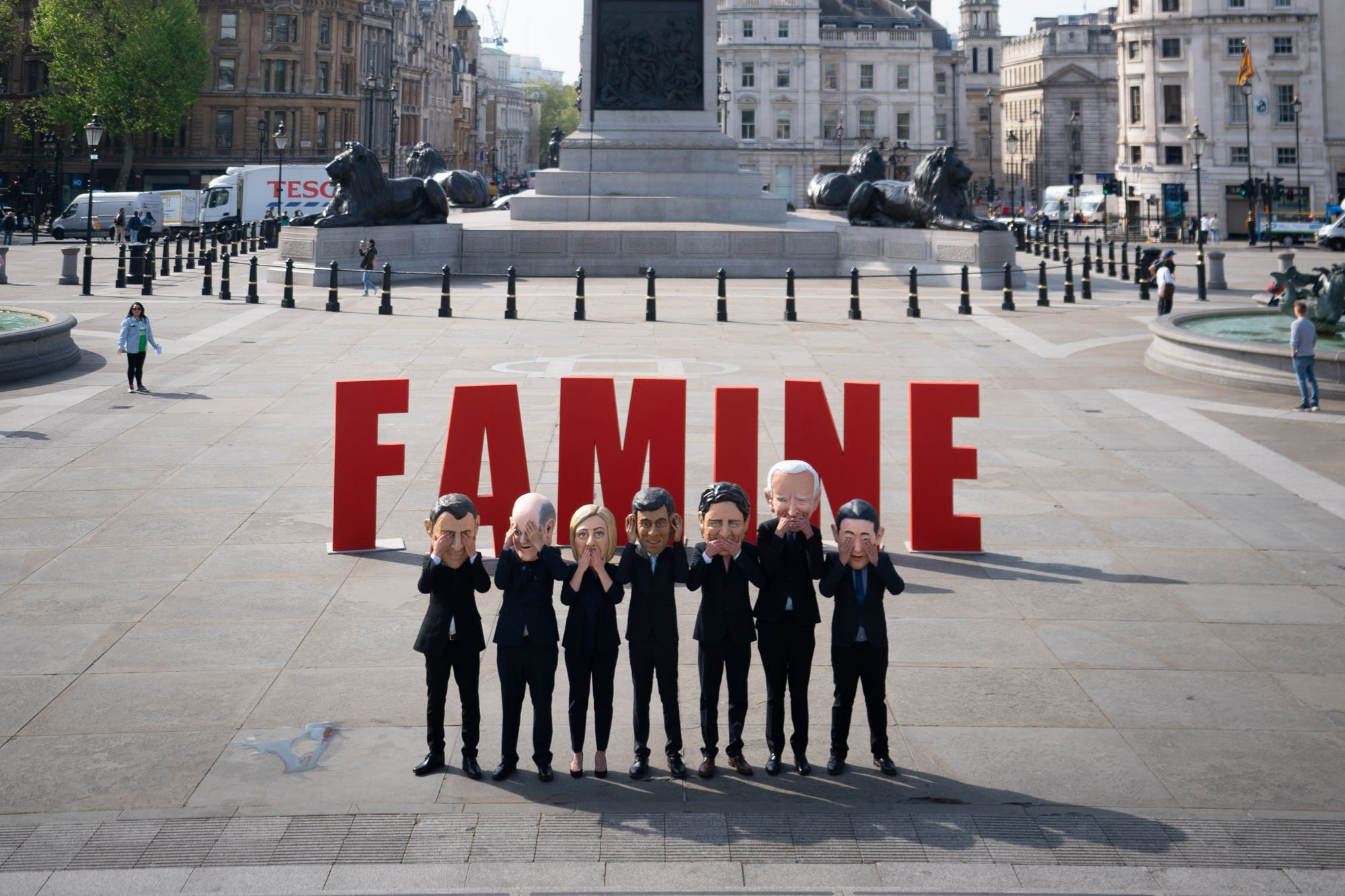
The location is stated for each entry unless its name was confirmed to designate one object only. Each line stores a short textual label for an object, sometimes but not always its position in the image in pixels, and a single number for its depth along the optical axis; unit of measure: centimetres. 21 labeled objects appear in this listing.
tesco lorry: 6675
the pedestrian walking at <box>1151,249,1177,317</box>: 2852
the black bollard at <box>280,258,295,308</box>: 2978
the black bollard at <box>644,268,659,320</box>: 2684
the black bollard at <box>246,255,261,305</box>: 3069
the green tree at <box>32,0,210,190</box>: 7738
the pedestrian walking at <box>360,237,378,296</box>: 3282
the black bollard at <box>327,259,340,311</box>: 2878
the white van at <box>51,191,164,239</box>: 6078
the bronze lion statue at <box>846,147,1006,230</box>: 3594
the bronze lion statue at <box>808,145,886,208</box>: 4750
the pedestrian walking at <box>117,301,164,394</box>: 1847
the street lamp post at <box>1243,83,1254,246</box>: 6241
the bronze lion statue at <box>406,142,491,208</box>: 4938
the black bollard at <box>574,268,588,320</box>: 2700
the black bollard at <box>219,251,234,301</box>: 3148
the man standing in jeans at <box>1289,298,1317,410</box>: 1773
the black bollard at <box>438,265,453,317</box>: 2736
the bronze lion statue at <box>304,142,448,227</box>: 3541
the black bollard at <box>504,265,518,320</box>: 2709
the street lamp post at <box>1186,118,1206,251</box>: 5753
